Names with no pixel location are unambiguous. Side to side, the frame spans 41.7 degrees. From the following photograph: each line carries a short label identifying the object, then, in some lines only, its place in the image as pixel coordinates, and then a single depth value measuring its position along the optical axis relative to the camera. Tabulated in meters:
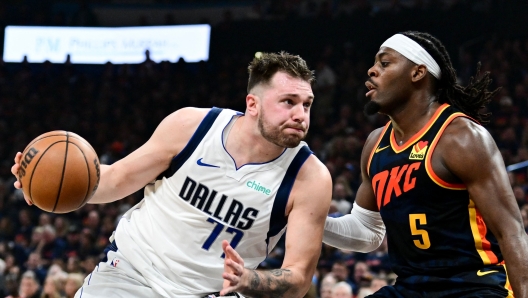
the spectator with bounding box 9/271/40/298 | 8.45
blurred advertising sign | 16.45
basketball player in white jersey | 3.50
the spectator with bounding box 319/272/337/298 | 7.10
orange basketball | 3.38
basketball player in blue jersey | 3.09
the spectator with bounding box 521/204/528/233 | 7.40
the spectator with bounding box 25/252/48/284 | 9.52
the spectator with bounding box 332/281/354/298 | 6.55
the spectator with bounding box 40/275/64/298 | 8.17
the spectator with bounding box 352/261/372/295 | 7.55
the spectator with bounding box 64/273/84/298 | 8.06
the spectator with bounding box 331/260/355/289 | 7.74
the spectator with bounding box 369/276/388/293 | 7.02
